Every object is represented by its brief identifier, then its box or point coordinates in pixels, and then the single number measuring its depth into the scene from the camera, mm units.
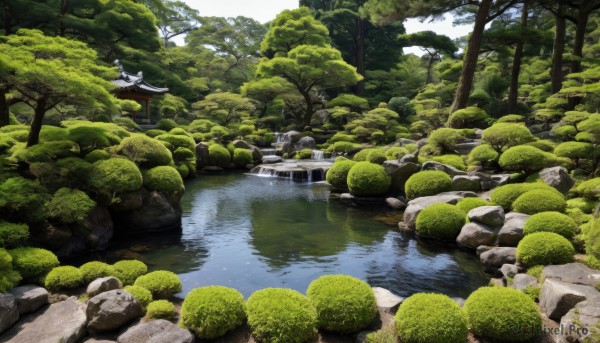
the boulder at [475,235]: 9828
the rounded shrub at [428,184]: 13820
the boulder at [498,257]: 8758
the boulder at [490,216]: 9914
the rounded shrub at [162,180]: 12211
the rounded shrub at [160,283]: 6758
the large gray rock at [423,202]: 12141
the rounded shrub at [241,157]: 27172
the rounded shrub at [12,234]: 7380
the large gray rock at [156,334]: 5141
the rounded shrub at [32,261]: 6877
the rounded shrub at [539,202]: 9938
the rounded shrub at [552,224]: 8602
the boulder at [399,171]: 15922
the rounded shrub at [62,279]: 6867
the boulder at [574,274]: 6547
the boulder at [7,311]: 5605
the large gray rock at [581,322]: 4832
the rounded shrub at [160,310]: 5910
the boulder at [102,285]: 6339
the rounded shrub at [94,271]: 7141
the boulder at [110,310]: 5574
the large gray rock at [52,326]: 5438
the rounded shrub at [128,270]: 7348
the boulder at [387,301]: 6273
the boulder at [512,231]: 9245
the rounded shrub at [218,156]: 26188
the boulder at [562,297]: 5770
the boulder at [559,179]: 11586
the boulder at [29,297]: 6102
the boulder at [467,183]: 13828
